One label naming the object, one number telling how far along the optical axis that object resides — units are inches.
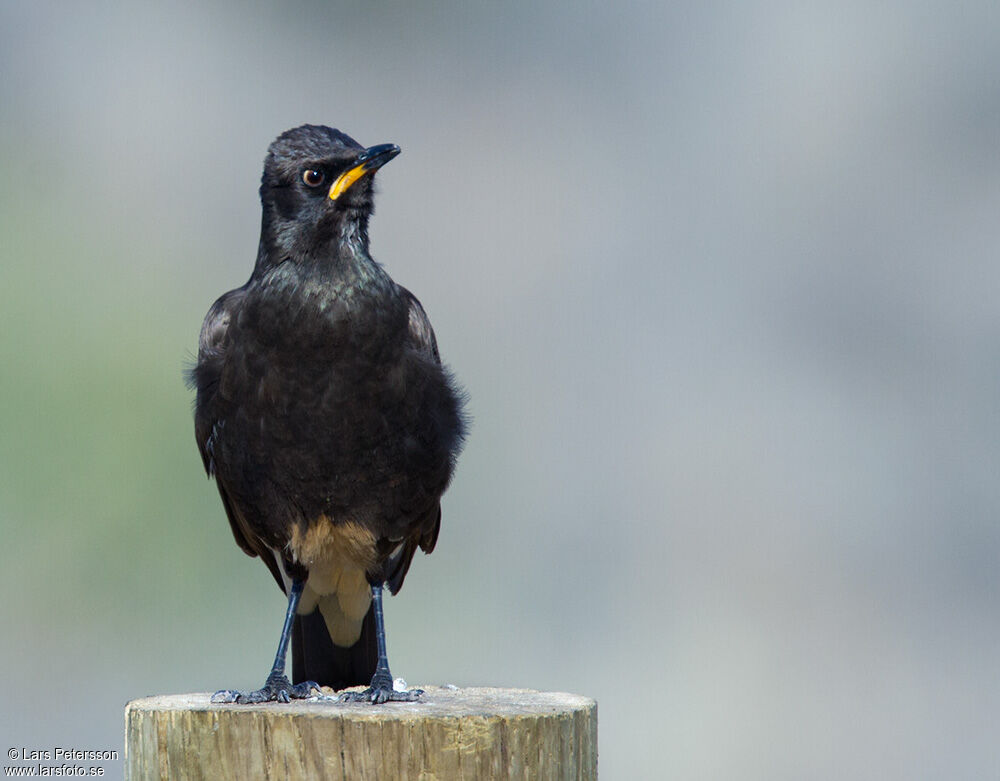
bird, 376.5
